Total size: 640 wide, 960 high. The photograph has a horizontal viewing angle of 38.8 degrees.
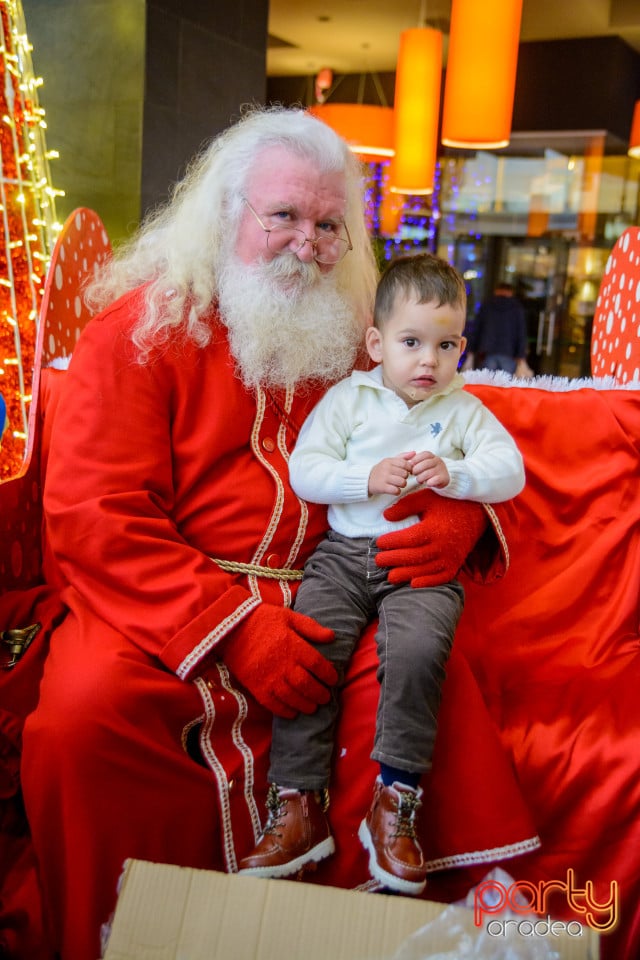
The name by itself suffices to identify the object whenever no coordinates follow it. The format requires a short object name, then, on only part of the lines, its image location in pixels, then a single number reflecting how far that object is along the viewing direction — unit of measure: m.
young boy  1.57
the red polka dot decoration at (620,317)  2.57
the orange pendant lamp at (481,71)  4.21
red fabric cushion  1.92
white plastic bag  1.10
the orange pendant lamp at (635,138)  6.30
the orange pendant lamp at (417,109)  5.42
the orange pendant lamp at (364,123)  6.53
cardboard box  1.11
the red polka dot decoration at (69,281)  2.33
